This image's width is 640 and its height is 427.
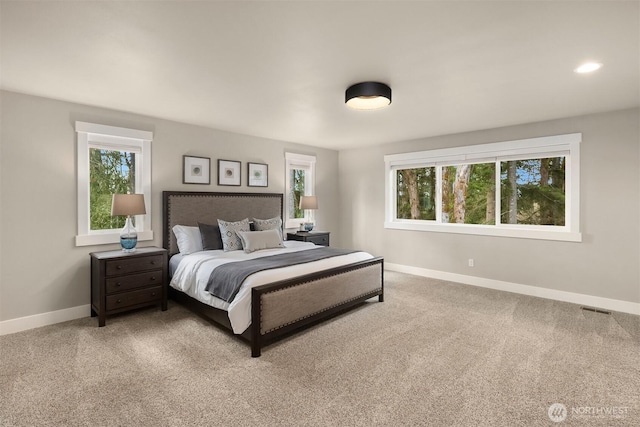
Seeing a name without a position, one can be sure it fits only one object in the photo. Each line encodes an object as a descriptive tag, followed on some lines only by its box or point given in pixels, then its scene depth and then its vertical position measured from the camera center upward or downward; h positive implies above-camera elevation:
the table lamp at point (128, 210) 3.56 +0.02
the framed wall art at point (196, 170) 4.47 +0.59
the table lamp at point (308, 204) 5.60 +0.14
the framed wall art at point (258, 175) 5.23 +0.60
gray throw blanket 2.96 -0.55
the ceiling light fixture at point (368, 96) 2.94 +1.06
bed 2.81 -0.73
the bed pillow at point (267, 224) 4.80 -0.18
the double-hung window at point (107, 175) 3.64 +0.44
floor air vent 3.78 -1.14
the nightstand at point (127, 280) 3.35 -0.73
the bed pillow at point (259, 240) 4.15 -0.36
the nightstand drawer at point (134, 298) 3.40 -0.92
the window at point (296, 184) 5.82 +0.53
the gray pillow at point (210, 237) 4.25 -0.33
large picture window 4.27 +0.35
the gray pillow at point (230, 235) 4.23 -0.30
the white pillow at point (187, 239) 4.12 -0.34
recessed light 2.57 +1.16
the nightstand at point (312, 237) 5.42 -0.41
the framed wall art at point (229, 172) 4.86 +0.60
